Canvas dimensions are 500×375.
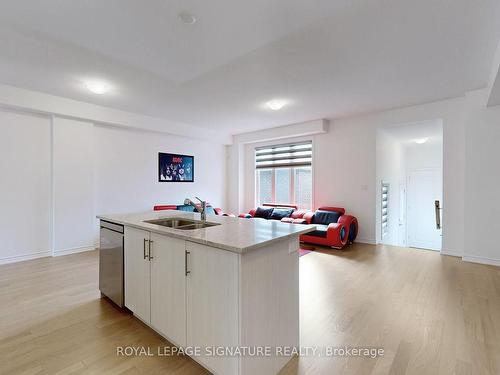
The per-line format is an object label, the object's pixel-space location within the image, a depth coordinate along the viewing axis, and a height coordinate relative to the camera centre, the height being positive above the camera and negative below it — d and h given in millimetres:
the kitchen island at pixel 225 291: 1515 -732
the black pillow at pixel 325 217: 5508 -693
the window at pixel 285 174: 6602 +317
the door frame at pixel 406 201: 7655 -488
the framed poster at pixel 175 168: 6270 +460
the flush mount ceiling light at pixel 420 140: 6660 +1226
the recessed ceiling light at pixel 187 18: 2227 +1512
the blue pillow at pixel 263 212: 6692 -725
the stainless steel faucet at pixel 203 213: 2582 -289
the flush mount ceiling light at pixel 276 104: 4621 +1541
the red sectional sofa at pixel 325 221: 4926 -791
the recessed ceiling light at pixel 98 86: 3713 +1513
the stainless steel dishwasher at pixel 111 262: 2547 -824
